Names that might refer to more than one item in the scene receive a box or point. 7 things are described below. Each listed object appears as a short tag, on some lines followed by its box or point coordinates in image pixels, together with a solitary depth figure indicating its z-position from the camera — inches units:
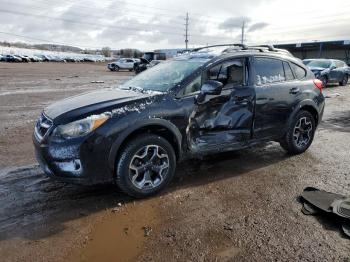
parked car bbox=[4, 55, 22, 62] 2586.1
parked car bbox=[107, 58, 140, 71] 1830.7
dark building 1866.8
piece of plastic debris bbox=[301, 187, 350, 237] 155.6
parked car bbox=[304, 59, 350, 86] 793.6
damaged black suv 163.8
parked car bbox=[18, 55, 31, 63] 2689.5
